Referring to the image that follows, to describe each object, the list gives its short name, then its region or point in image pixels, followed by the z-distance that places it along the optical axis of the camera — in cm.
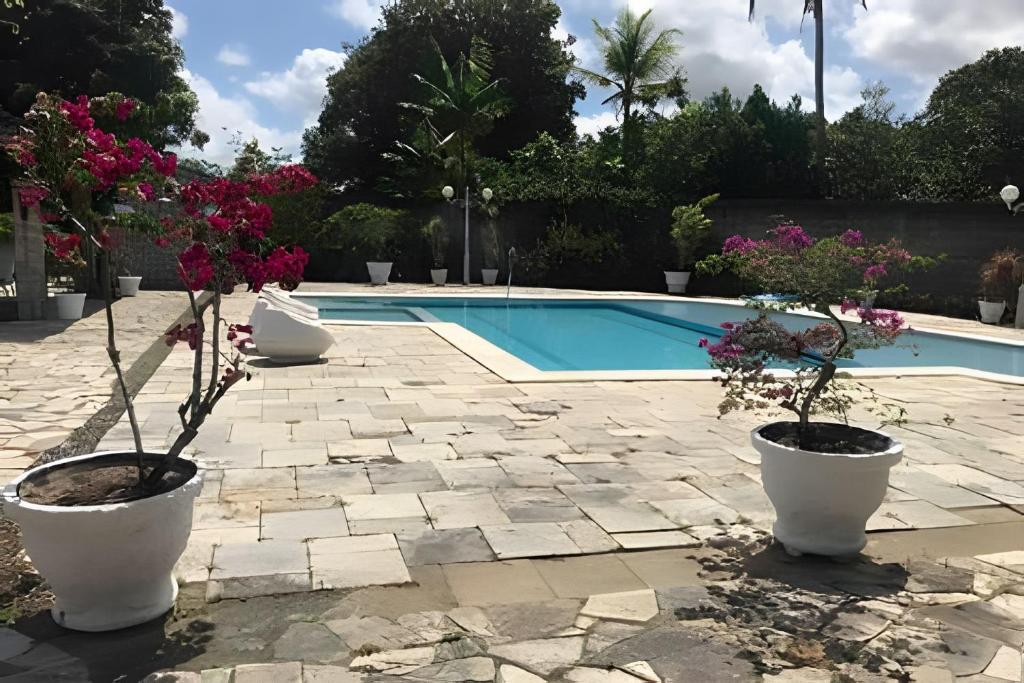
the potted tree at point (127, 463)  248
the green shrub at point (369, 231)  1936
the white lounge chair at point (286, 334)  764
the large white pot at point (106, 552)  244
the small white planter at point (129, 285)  1435
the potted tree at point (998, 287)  1305
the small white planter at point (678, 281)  1831
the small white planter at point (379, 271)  1858
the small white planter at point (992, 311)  1316
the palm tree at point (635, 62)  2120
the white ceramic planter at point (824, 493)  315
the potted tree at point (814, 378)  320
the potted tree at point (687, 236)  1803
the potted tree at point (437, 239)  1953
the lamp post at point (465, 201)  1862
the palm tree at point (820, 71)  1997
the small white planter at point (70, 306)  1048
